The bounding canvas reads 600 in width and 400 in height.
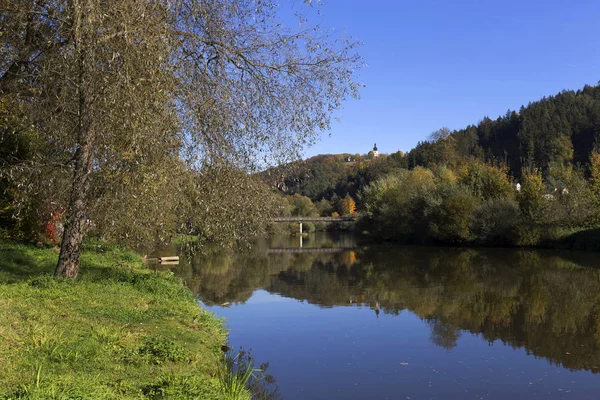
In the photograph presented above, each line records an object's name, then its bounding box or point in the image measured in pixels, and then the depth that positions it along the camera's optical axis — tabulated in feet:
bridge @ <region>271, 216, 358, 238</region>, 257.34
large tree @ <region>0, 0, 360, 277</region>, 27.84
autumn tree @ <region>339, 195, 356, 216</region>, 354.13
